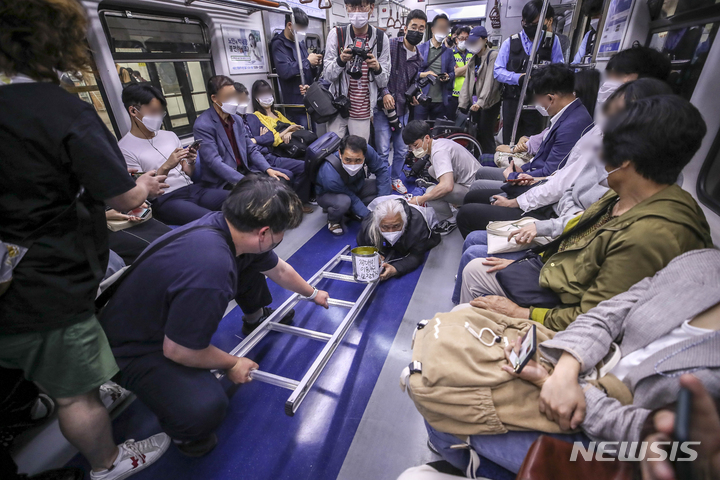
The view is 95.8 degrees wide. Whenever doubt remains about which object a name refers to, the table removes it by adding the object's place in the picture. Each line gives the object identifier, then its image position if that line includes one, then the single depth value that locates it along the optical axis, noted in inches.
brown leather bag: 35.7
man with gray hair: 111.5
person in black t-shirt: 43.3
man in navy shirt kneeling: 52.9
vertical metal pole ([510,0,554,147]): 135.8
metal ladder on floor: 66.7
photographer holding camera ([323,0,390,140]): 151.9
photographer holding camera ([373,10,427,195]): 180.6
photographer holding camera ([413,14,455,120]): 223.1
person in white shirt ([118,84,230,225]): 107.0
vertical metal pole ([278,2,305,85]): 180.9
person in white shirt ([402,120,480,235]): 132.6
